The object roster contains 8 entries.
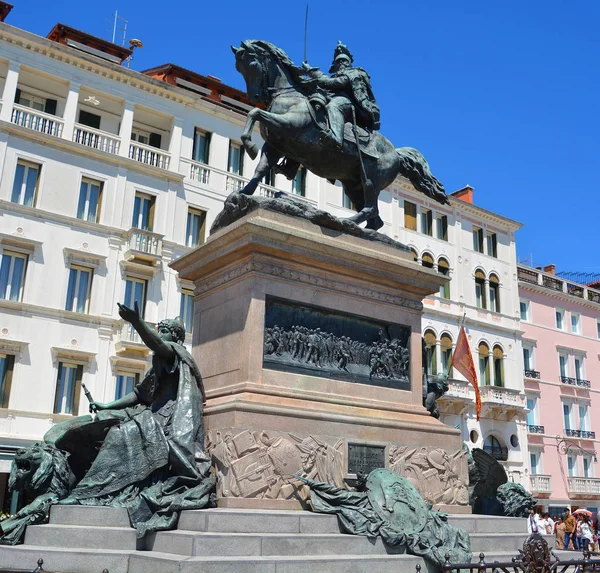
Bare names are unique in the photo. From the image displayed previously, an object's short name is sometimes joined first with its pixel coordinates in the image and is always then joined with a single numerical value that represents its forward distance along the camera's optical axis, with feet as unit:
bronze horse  33.99
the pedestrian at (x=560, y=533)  83.40
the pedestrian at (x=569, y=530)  86.07
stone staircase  22.09
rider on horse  35.37
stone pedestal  27.48
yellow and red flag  84.78
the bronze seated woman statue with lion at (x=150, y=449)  25.29
